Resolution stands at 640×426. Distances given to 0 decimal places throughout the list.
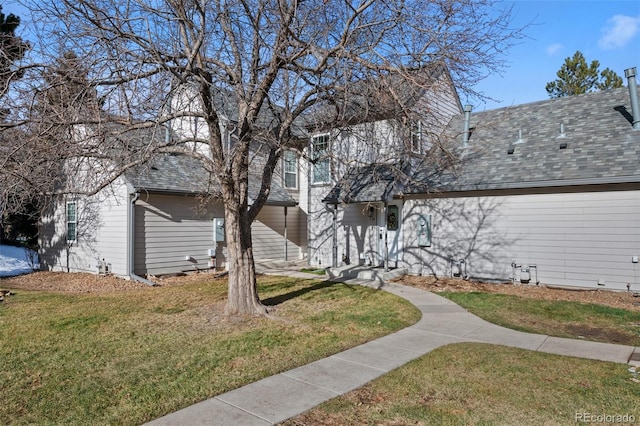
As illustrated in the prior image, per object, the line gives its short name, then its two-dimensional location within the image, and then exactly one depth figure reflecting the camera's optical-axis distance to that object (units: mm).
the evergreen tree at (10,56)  6597
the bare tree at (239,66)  6777
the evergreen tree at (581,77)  24766
